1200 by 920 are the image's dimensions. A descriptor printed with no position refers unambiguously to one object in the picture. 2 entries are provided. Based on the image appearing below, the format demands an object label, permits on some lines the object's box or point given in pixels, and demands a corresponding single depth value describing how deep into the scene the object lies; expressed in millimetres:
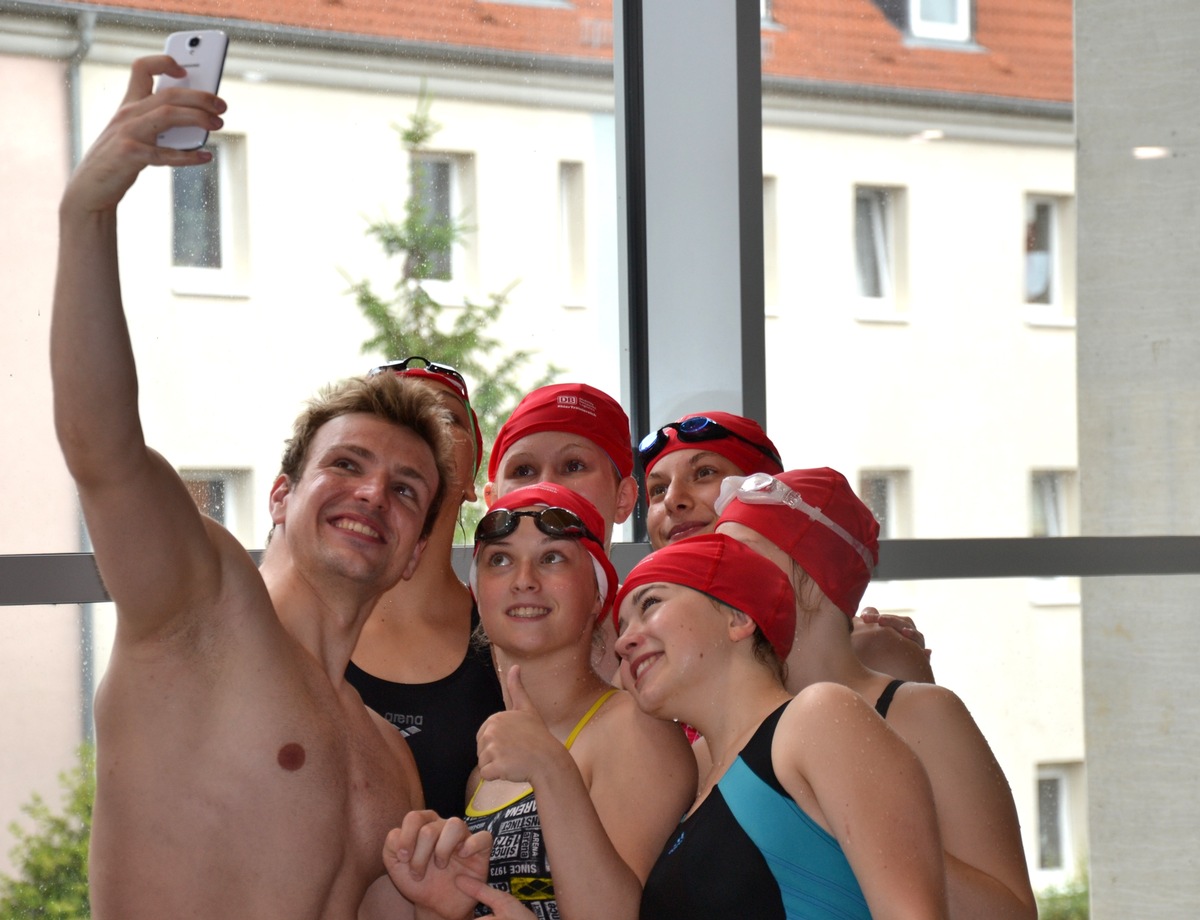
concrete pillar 5570
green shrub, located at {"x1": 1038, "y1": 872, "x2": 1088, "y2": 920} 5641
